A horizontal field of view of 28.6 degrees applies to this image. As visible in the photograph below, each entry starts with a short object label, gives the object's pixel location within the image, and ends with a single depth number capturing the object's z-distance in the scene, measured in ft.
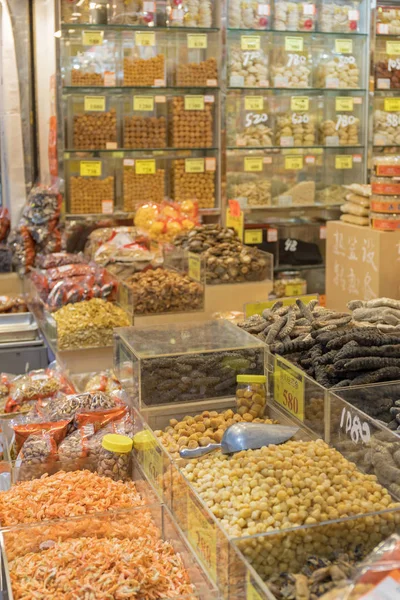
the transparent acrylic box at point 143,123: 18.33
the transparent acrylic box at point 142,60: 18.08
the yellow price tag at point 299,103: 19.58
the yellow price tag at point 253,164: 19.24
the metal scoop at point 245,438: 6.44
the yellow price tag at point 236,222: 14.29
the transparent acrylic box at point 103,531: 5.83
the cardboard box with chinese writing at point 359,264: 13.07
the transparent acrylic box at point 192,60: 18.37
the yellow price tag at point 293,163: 19.75
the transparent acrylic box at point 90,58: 17.60
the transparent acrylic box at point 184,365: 7.25
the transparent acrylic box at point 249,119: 19.03
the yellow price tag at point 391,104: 19.95
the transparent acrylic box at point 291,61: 19.27
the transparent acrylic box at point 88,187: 18.02
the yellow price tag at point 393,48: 19.72
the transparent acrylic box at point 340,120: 19.83
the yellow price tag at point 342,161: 20.10
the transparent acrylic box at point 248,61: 18.79
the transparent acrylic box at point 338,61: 19.56
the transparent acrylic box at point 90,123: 17.83
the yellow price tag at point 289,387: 6.81
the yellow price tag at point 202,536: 5.05
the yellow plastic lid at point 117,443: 7.16
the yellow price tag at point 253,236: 19.31
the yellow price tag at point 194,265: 12.51
